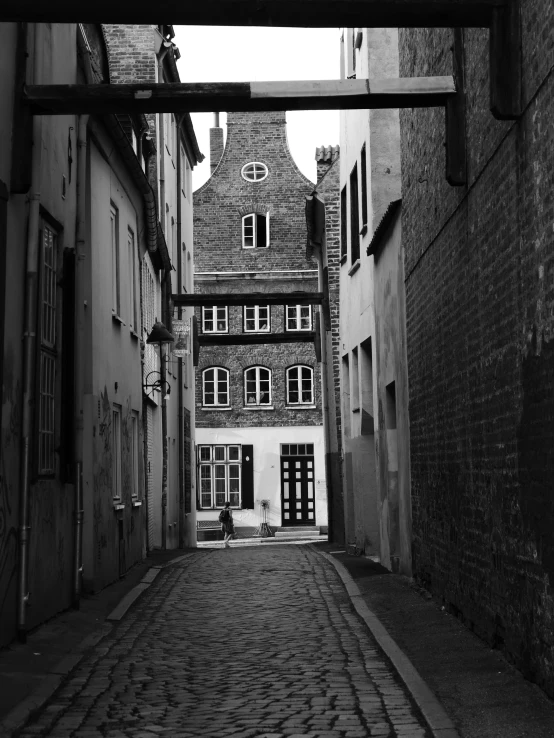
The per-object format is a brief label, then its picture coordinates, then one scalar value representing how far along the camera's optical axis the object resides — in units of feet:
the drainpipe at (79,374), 39.93
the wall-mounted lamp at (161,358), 64.18
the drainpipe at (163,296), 82.23
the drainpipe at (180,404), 97.81
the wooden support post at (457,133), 31.68
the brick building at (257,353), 143.74
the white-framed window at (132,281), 62.18
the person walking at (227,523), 134.31
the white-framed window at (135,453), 62.60
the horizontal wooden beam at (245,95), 30.32
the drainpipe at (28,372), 31.55
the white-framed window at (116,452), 54.03
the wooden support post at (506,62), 25.35
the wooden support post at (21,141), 31.71
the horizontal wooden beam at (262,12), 26.12
